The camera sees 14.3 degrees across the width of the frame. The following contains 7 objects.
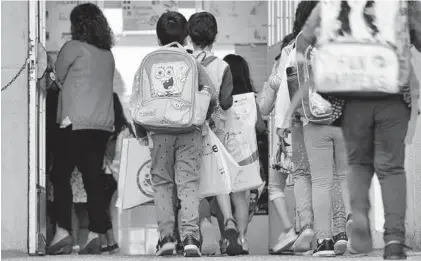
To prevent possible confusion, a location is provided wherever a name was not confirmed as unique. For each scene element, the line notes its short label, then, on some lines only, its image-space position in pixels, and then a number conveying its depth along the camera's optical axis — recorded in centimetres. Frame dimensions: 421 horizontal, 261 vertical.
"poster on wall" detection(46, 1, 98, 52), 1520
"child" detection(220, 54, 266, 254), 1288
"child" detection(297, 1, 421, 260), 889
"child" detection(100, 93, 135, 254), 1406
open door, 1251
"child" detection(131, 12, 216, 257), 1159
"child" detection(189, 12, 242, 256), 1230
